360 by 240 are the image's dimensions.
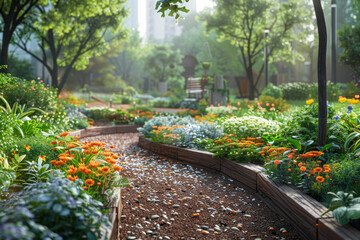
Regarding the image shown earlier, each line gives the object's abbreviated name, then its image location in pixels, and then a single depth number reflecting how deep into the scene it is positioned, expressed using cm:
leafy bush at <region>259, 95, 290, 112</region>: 1093
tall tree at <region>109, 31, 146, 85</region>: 3927
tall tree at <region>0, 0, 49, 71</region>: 1057
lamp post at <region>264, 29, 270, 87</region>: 1603
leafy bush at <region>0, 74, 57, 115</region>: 766
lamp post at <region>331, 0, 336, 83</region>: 1302
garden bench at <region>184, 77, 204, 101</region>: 1864
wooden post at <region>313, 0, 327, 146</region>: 446
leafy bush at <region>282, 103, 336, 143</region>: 493
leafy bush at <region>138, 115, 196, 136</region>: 807
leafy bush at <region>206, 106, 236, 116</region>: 975
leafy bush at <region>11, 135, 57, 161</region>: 431
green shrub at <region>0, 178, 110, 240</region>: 195
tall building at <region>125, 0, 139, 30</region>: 12400
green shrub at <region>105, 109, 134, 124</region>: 1131
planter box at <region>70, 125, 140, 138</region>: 920
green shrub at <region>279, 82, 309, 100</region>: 1552
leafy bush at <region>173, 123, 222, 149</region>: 643
